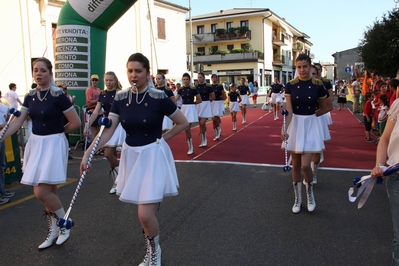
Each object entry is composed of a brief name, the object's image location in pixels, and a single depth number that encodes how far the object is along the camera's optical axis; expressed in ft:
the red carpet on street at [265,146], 28.32
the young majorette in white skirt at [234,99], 48.06
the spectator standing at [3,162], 20.44
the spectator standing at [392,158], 9.20
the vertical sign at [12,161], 23.16
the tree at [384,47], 47.88
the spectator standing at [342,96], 77.56
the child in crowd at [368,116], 36.17
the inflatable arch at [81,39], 34.88
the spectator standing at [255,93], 89.15
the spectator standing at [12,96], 43.82
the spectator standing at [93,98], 31.35
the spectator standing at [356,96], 68.10
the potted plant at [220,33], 166.40
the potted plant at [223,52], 161.27
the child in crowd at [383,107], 30.12
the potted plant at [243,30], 163.42
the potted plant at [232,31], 165.07
